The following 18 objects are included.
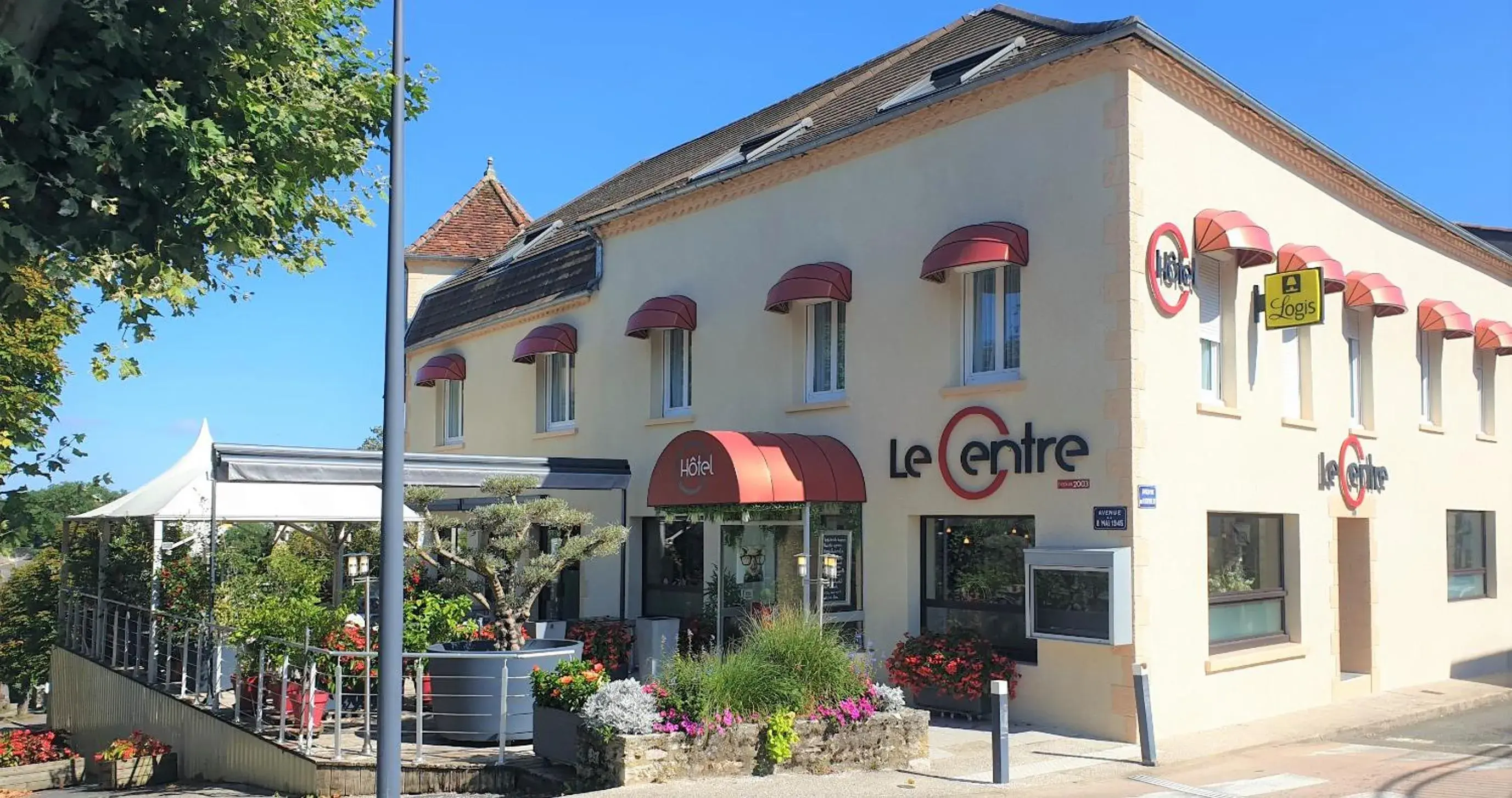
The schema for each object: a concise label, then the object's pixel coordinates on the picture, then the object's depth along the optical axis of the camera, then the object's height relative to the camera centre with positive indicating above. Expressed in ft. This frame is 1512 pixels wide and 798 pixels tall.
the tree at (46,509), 41.57 -1.55
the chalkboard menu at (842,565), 51.24 -3.18
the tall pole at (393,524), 29.30 -0.88
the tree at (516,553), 42.86 -2.34
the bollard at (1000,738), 34.04 -6.82
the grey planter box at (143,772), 50.24 -11.57
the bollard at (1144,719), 36.76 -6.82
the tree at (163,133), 26.50 +8.14
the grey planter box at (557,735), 36.27 -7.35
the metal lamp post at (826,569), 46.57 -3.06
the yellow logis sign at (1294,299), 46.50 +7.16
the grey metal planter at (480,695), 40.52 -6.76
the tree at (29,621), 94.38 -10.32
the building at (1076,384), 42.83 +4.37
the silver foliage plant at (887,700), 37.83 -6.41
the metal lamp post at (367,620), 39.55 -4.84
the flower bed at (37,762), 58.85 -13.61
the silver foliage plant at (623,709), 34.19 -6.15
